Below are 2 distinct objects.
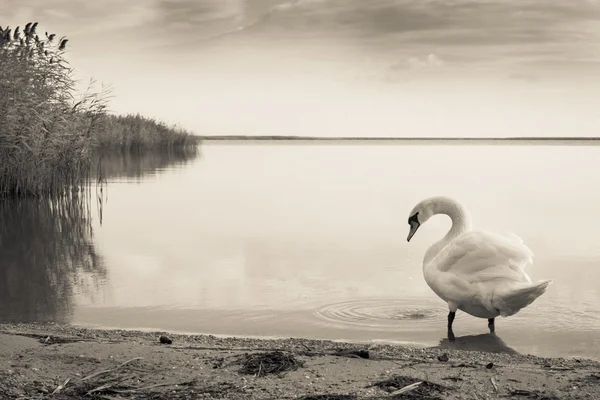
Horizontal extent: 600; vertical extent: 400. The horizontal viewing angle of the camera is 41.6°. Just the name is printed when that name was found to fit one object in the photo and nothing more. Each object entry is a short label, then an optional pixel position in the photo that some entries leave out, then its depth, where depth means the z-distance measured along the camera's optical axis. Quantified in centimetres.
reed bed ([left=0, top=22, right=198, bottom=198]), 1806
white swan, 719
